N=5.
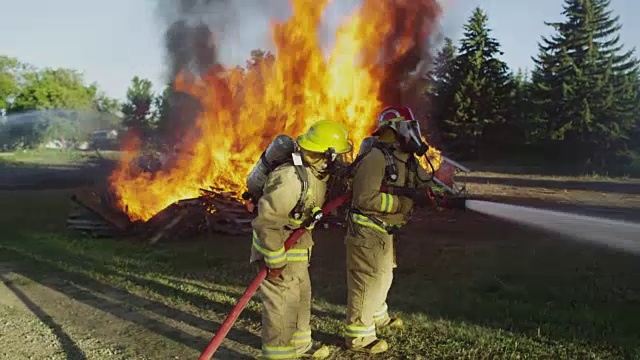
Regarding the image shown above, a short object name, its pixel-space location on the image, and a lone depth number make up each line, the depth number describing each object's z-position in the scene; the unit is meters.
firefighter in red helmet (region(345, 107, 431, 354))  4.39
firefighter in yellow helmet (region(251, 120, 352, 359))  3.86
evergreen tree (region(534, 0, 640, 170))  33.22
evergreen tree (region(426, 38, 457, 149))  36.56
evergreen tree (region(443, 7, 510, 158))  35.97
